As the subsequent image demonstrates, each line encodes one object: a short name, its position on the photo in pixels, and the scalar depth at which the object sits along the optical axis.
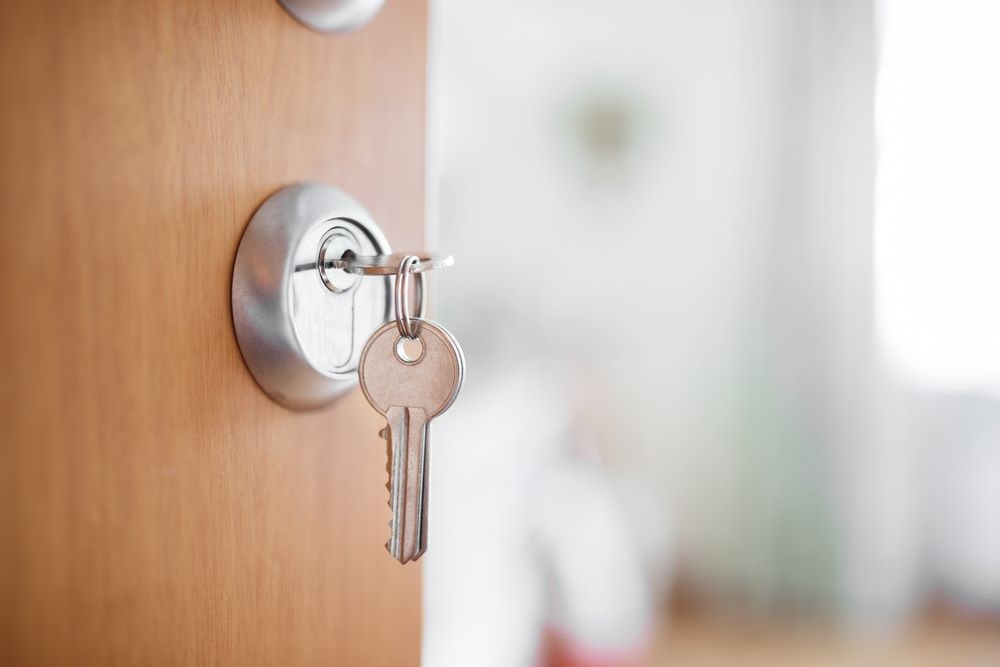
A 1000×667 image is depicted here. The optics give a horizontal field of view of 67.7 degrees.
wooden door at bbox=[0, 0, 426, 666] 0.26
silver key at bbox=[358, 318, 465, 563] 0.36
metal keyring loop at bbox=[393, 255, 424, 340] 0.34
